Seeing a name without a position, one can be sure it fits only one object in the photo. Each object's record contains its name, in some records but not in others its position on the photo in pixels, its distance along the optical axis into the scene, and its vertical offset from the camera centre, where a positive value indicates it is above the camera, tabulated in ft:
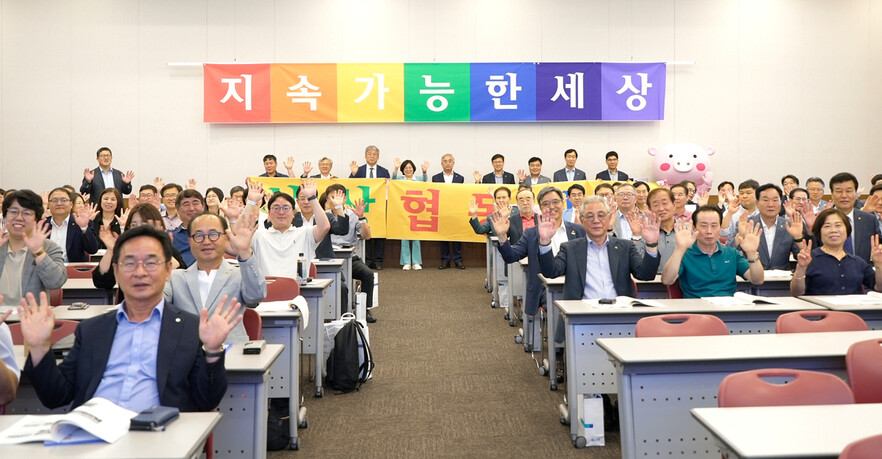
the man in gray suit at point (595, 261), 13.79 -0.68
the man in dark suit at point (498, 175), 33.63 +2.58
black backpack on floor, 14.87 -2.93
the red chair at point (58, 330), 9.31 -1.40
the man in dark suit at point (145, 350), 7.43 -1.34
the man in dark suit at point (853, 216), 17.56 +0.29
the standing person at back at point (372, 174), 33.78 +2.69
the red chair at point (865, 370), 7.98 -1.68
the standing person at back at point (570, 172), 34.40 +2.80
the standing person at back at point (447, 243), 33.71 -0.77
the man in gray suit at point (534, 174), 33.37 +2.61
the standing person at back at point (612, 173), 34.45 +2.77
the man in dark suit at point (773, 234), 17.80 -0.19
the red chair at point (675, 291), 14.44 -1.34
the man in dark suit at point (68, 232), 18.29 -0.11
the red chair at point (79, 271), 16.10 -1.02
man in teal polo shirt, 13.56 -0.70
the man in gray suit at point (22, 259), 12.23 -0.56
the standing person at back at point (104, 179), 31.42 +2.26
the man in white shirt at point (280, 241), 16.40 -0.32
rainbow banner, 34.53 +6.88
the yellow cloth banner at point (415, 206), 31.65 +1.00
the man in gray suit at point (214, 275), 10.26 -0.73
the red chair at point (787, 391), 7.13 -1.71
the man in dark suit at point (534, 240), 15.30 -0.30
